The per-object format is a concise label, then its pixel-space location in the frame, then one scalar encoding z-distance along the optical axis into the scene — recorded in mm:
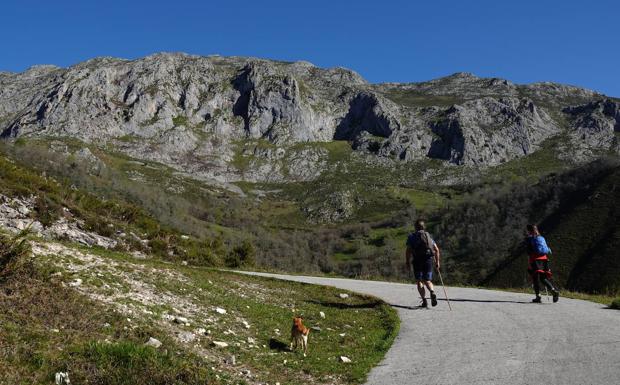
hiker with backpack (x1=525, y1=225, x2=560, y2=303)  16455
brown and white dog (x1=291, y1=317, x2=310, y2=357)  10172
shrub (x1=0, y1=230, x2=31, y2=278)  9586
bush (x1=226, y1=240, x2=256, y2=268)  38850
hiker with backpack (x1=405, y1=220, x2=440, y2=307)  15766
